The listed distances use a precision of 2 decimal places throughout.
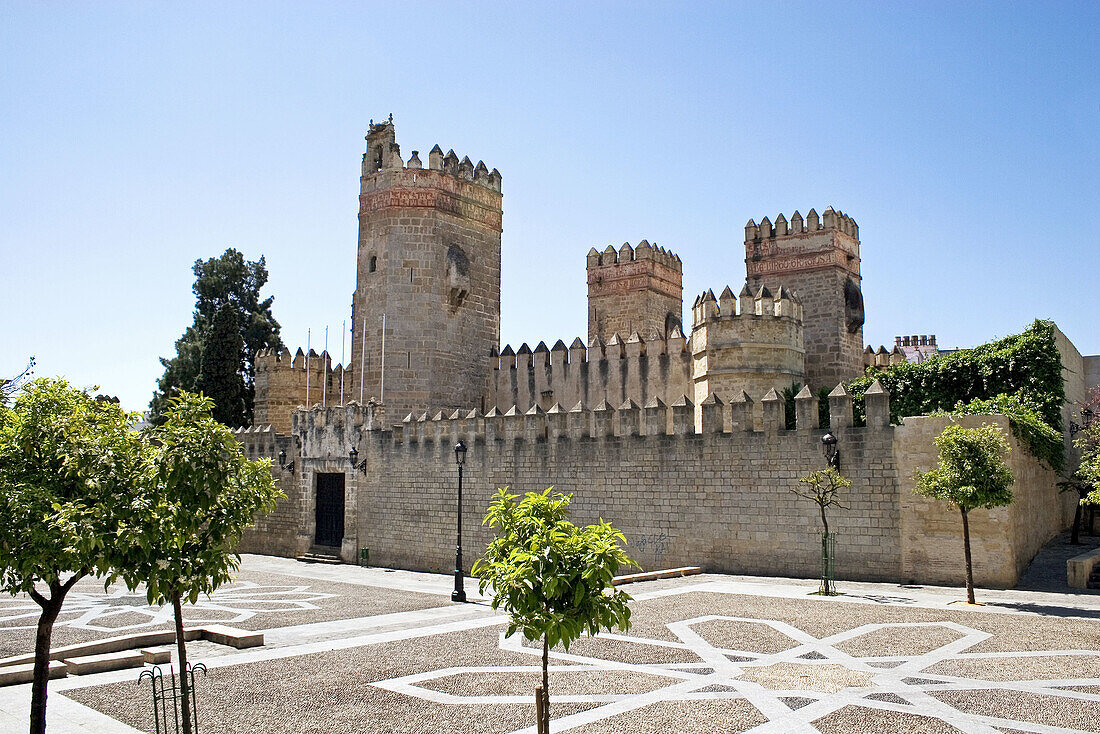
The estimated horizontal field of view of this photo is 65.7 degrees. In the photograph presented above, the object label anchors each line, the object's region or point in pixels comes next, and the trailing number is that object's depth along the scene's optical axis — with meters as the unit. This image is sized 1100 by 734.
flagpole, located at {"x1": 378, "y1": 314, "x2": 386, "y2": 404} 25.58
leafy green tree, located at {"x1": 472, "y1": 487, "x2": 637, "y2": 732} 5.29
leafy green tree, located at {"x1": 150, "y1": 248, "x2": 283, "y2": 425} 38.91
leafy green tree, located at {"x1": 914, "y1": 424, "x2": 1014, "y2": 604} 13.09
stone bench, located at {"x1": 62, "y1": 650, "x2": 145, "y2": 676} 9.16
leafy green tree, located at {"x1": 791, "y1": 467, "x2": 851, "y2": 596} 15.07
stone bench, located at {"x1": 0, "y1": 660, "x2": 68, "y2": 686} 8.63
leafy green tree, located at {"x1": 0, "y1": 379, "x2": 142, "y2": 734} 5.61
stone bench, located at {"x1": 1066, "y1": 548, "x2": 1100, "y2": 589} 14.34
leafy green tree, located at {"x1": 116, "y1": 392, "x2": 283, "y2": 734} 5.68
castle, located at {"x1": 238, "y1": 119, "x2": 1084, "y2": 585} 16.05
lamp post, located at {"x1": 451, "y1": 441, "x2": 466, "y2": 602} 15.41
